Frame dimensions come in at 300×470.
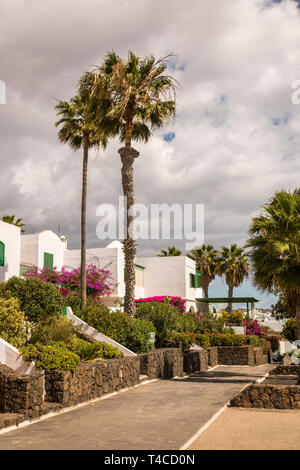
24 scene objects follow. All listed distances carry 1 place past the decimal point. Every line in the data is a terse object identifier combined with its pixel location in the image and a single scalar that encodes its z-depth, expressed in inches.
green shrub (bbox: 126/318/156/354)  674.8
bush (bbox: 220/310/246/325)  1528.1
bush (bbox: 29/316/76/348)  495.2
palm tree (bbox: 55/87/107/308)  944.3
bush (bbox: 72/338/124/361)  539.8
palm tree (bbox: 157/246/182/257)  1927.9
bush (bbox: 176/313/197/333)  1035.9
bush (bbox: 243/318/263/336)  1411.2
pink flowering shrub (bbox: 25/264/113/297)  1136.2
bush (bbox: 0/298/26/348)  475.8
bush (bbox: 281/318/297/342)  1254.3
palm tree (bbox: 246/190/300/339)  604.7
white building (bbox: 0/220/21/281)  892.6
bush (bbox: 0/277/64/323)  579.2
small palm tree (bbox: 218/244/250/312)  1936.5
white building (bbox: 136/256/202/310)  1505.9
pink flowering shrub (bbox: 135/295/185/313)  1406.3
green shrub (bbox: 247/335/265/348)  1194.6
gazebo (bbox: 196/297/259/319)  1555.1
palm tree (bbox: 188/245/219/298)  1953.7
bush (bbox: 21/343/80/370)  416.8
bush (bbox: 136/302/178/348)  836.0
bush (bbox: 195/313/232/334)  1187.3
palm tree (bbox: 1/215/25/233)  1509.6
